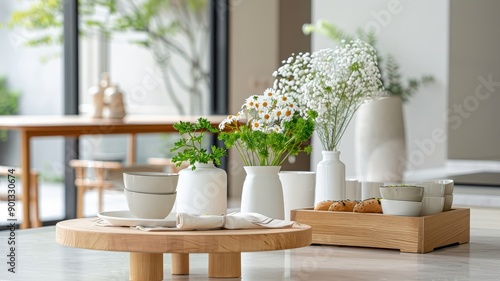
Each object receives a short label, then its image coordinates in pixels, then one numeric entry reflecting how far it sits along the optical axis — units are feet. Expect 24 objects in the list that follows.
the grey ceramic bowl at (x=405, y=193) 8.39
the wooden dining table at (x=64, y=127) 18.17
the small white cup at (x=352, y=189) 9.45
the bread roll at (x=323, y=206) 8.72
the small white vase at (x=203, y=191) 7.99
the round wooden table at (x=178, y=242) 6.97
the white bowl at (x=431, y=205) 8.61
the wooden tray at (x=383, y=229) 8.38
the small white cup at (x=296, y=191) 9.16
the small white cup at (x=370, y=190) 9.39
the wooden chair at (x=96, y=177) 21.21
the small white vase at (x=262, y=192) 8.45
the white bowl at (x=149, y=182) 7.43
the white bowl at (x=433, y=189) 8.76
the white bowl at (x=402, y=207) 8.40
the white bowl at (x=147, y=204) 7.45
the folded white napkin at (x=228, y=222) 7.20
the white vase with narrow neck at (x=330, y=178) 9.01
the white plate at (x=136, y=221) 7.33
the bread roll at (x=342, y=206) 8.64
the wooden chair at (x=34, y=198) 22.01
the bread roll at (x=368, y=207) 8.54
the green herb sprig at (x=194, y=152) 8.01
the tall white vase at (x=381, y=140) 10.90
